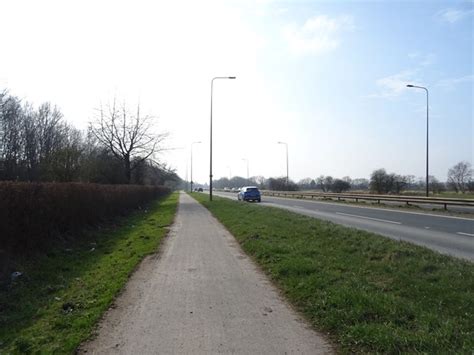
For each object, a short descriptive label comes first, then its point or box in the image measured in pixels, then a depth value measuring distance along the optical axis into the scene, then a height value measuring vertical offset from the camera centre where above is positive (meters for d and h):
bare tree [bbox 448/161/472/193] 76.93 +2.99
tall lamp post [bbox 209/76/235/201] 35.53 +1.80
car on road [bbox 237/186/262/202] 45.84 -0.61
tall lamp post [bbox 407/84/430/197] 34.56 +4.93
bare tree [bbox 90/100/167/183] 43.88 +4.65
